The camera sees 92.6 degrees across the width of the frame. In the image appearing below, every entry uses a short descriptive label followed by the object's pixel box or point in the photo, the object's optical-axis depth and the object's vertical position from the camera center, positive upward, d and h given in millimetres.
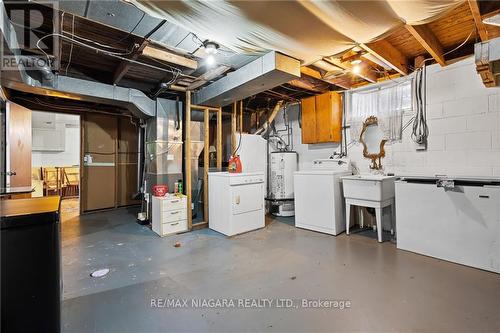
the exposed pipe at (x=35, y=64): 2736 +1281
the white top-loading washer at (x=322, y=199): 3641 -487
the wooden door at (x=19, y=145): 3092 +394
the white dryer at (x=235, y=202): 3611 -516
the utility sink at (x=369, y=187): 3239 -284
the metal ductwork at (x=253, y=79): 2518 +1108
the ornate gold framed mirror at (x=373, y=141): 3914 +438
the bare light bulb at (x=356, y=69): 3312 +1381
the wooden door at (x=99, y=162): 5328 +224
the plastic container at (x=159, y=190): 3833 -316
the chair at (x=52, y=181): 6863 -244
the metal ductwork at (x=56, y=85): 2385 +1141
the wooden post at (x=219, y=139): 4328 +563
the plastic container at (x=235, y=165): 3971 +74
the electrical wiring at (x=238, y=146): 4453 +455
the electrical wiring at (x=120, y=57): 2335 +1338
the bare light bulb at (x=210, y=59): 2649 +1272
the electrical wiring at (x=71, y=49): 2290 +1414
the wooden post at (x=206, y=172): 4195 -36
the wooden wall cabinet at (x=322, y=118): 4297 +935
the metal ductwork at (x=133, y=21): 1699 +1227
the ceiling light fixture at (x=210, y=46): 2354 +1231
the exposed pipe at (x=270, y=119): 4995 +1101
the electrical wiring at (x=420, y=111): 3432 +800
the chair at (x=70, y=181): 7336 -280
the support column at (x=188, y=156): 3967 +243
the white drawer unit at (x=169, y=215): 3666 -697
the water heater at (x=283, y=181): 4785 -246
